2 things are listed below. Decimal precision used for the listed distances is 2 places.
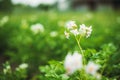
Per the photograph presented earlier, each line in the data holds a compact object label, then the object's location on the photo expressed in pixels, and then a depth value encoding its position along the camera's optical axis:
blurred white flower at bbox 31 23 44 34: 3.70
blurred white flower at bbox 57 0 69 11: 30.10
